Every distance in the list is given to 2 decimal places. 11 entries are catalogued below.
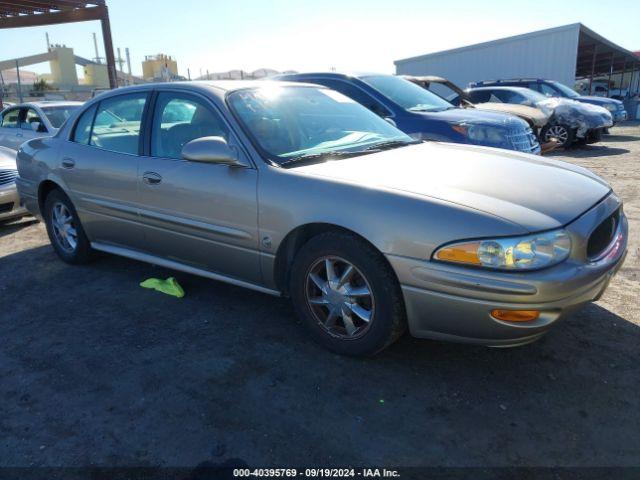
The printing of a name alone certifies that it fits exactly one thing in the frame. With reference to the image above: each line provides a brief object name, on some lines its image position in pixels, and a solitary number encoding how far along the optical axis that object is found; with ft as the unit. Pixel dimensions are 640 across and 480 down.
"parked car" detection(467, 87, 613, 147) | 37.83
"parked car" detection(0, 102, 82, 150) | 28.78
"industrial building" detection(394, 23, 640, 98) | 66.54
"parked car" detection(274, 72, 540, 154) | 19.94
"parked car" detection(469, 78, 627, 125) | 47.91
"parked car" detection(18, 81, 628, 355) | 7.92
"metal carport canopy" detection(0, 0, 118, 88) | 39.68
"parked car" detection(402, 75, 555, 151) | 28.87
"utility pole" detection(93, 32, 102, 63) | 173.58
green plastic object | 13.07
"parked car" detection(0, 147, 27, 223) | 19.92
